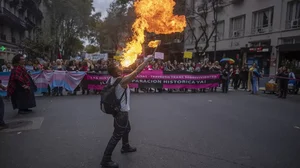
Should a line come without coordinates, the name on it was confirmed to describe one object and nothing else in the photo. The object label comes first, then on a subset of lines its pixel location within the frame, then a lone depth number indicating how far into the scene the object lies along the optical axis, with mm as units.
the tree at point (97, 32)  40294
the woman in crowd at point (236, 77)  15391
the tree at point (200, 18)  29072
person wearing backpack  3633
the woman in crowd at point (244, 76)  15445
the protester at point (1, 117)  5699
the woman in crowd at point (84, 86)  11867
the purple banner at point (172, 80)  12805
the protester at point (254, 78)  13033
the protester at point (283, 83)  11827
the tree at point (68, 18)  31758
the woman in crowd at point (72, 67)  11896
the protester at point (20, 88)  6984
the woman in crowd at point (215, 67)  14820
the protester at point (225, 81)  13609
